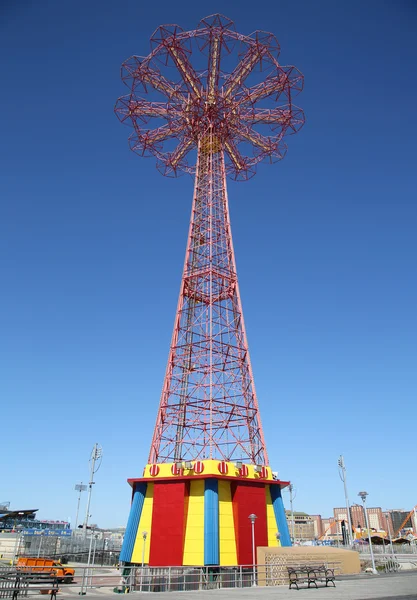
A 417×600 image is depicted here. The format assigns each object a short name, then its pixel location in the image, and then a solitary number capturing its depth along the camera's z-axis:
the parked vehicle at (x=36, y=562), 31.41
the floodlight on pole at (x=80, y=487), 37.25
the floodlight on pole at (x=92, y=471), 26.77
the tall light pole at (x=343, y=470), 37.94
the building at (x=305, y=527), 149.10
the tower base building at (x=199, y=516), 26.61
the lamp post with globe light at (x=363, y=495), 33.25
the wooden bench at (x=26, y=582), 14.02
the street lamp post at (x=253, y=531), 25.45
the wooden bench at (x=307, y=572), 19.19
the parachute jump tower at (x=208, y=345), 27.36
